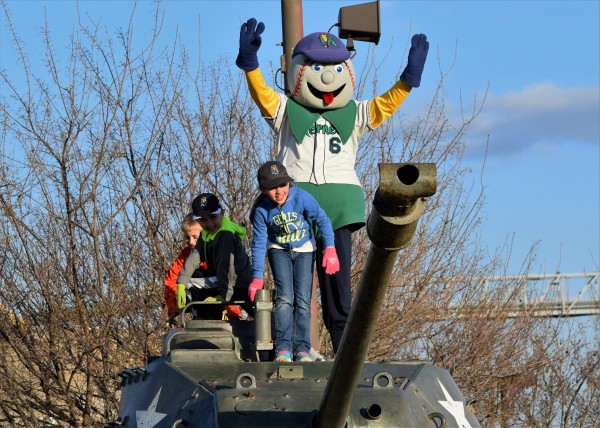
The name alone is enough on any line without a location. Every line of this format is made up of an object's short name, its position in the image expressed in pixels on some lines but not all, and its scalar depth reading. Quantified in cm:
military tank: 715
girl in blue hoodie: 1275
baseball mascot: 1398
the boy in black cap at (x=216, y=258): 1387
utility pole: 1693
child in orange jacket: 1485
